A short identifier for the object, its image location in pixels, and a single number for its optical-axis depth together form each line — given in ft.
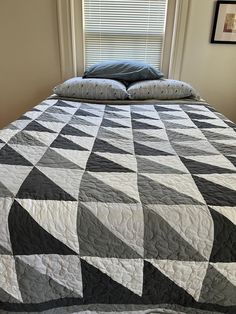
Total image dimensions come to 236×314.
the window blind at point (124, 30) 8.00
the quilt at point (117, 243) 2.30
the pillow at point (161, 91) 6.82
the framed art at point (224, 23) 7.69
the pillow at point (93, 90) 6.72
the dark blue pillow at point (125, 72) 7.47
